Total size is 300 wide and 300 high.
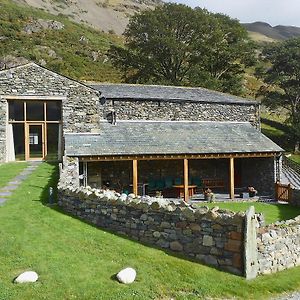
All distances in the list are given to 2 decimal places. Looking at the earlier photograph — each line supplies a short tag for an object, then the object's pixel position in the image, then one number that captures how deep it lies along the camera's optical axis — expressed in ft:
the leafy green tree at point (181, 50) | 124.26
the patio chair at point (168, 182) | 63.77
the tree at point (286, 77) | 121.39
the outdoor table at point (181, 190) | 60.13
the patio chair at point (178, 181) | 64.85
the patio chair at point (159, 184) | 63.05
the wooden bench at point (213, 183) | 66.69
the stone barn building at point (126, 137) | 58.80
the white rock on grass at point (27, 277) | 22.24
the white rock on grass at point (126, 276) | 23.09
